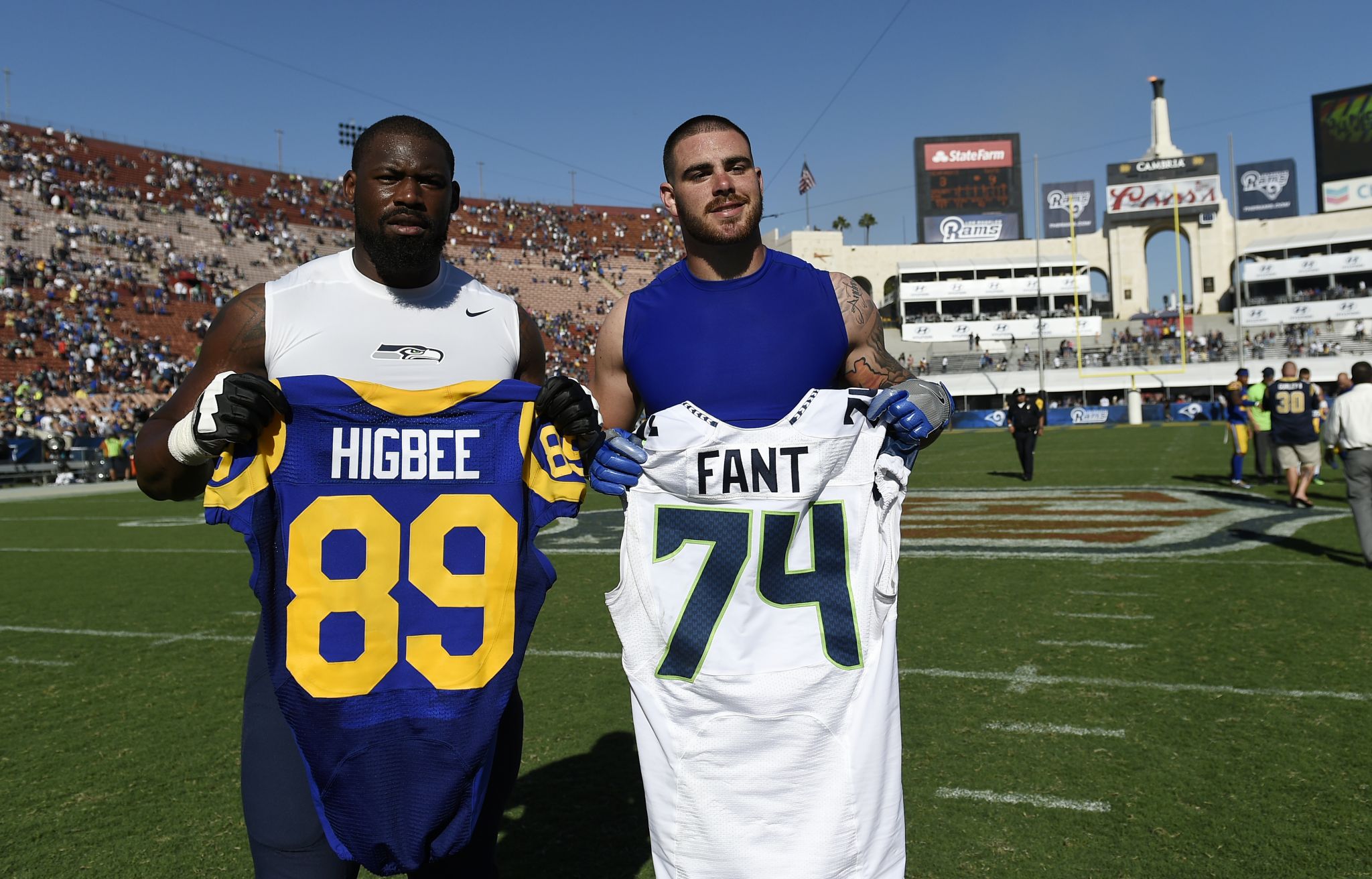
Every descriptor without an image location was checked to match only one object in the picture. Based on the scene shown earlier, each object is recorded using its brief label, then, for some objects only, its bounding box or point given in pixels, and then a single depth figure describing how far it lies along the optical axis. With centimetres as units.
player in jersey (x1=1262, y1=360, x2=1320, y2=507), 1148
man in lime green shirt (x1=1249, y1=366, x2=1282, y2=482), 1415
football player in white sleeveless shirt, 227
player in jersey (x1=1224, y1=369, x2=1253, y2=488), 1473
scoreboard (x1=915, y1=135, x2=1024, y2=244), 6706
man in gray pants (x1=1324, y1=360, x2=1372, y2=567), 802
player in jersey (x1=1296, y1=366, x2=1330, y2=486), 1189
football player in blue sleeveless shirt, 249
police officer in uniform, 1670
